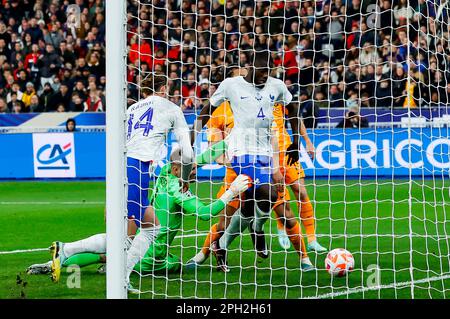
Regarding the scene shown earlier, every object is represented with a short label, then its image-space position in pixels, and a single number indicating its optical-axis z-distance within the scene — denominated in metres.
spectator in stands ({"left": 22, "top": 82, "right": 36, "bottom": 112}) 22.58
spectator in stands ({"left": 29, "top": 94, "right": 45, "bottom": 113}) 22.35
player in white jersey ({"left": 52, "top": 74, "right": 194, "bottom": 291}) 8.91
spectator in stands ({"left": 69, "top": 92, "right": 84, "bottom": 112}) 22.05
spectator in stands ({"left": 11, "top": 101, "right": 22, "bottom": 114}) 22.45
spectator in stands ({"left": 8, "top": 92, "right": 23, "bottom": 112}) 22.54
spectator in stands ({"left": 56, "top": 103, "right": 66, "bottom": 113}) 21.94
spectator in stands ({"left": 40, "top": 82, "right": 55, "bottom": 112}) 22.31
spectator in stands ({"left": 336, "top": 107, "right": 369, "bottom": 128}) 18.28
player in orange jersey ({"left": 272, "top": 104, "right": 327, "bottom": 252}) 10.46
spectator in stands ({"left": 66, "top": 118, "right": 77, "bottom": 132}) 20.00
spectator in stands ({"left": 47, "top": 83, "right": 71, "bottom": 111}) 22.23
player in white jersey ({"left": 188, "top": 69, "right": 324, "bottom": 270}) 9.70
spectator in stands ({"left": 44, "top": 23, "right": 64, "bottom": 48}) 23.77
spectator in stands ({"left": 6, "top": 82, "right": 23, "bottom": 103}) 22.72
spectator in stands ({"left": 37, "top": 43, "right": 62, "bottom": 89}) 23.17
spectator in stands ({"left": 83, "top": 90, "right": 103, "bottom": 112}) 21.73
